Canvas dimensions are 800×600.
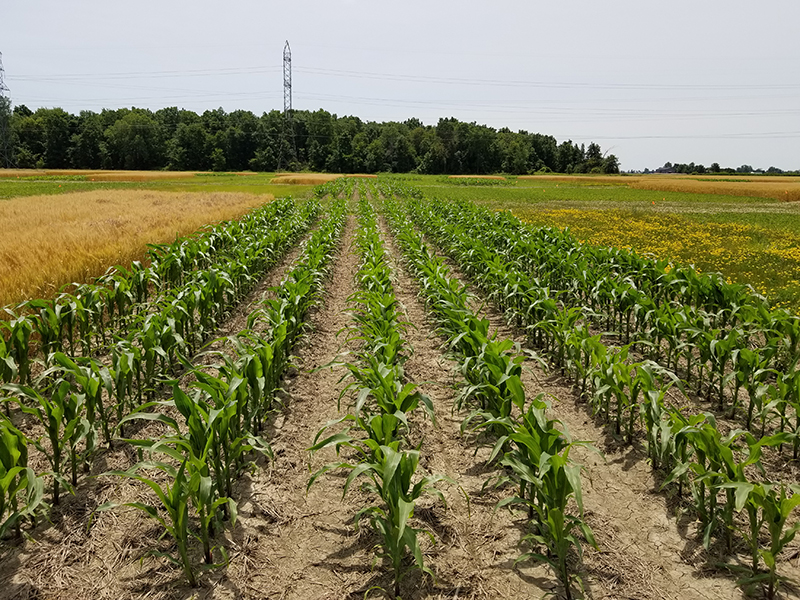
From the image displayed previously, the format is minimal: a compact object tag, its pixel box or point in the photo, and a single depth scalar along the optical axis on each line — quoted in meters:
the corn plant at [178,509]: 2.68
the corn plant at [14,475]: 2.74
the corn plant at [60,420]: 3.39
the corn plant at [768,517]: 2.58
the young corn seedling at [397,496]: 2.60
